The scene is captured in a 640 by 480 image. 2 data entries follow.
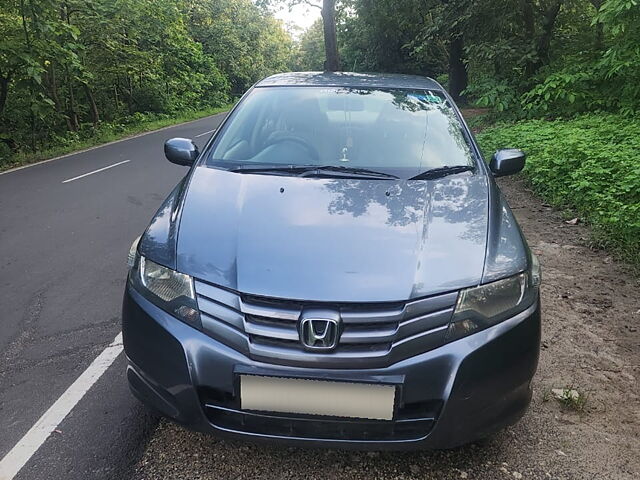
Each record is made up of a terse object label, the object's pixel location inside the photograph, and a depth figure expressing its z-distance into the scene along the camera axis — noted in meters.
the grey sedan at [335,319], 1.91
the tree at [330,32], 21.69
